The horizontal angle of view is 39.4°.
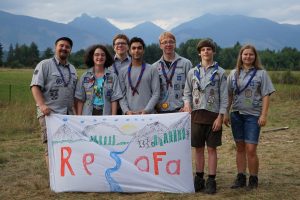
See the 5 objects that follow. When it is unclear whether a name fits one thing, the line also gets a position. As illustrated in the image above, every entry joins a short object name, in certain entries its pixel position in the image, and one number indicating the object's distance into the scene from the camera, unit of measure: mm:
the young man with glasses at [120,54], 5844
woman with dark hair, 5551
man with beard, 5449
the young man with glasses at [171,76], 5633
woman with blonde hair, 5574
